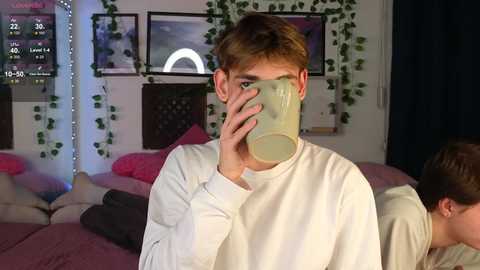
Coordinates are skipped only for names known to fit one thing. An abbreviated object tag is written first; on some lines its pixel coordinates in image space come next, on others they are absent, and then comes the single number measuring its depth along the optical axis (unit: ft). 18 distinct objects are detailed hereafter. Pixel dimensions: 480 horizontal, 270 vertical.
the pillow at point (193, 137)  10.19
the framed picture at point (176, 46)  11.04
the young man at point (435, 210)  3.72
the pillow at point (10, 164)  9.98
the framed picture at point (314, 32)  11.26
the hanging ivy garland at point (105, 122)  10.94
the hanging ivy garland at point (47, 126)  10.85
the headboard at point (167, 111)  10.96
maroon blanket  5.99
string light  10.77
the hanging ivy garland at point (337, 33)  11.07
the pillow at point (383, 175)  9.53
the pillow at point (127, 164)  9.79
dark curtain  10.02
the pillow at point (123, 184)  9.12
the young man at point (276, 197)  2.76
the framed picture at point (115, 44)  10.89
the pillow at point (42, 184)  9.59
